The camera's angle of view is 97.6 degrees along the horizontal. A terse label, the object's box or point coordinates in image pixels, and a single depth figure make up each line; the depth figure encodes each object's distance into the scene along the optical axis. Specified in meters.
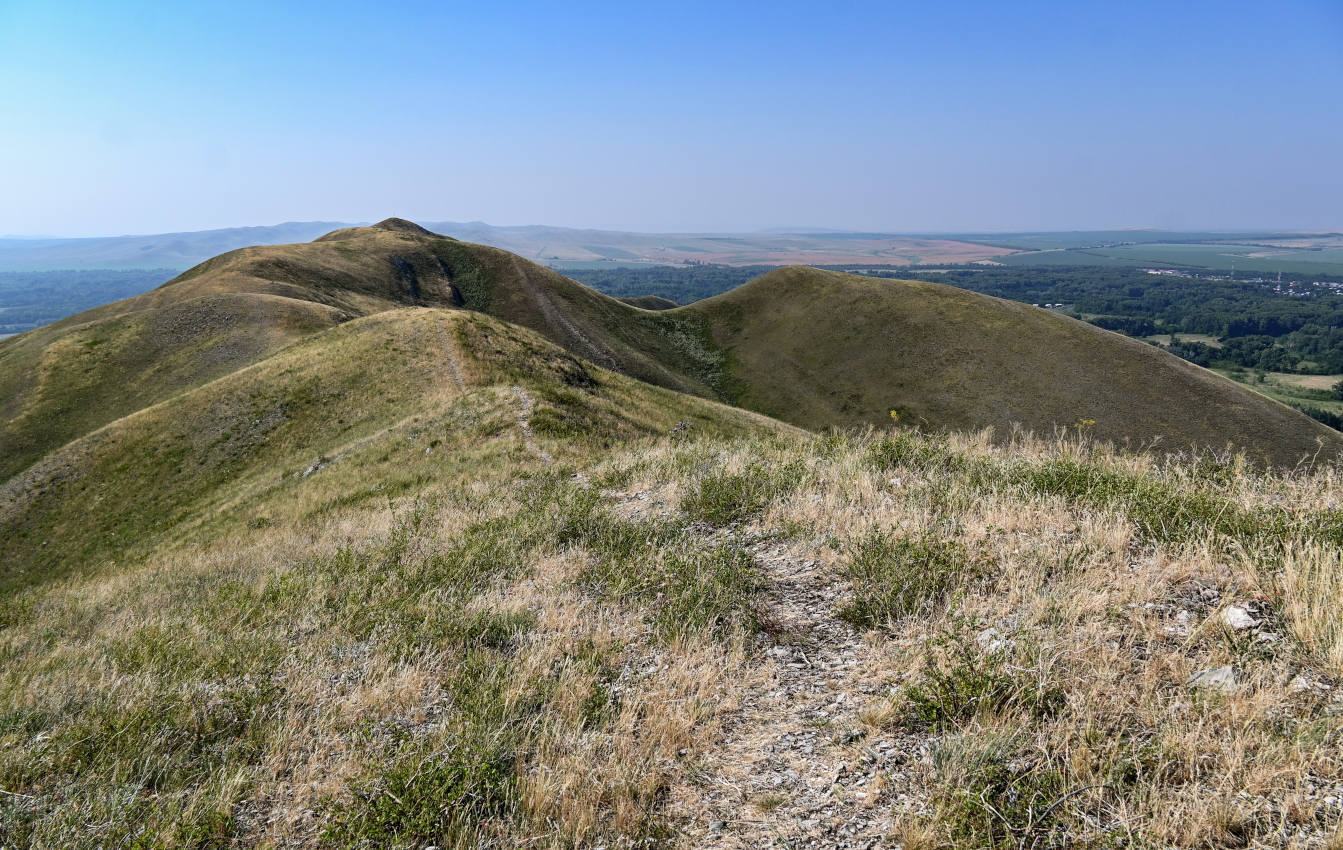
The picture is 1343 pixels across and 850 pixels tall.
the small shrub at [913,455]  10.13
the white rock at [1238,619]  4.68
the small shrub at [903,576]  5.76
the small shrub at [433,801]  3.66
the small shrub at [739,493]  9.23
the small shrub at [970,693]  4.00
